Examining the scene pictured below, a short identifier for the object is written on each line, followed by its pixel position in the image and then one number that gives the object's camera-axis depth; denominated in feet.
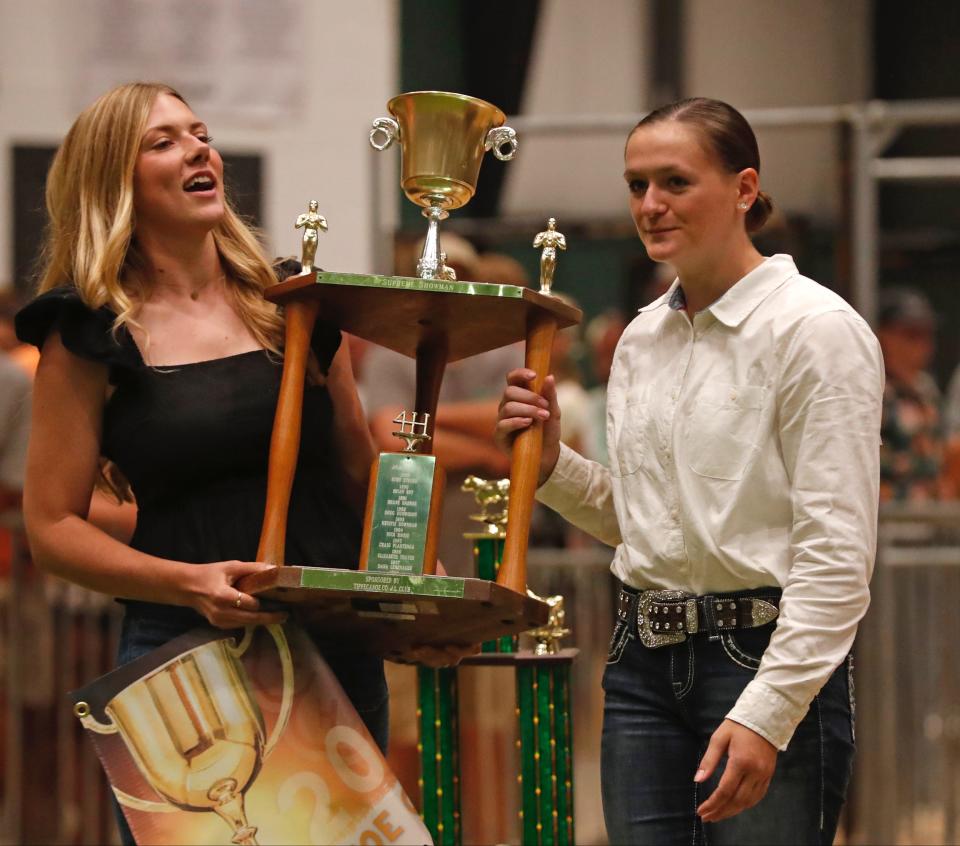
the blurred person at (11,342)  34.37
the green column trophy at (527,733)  17.17
